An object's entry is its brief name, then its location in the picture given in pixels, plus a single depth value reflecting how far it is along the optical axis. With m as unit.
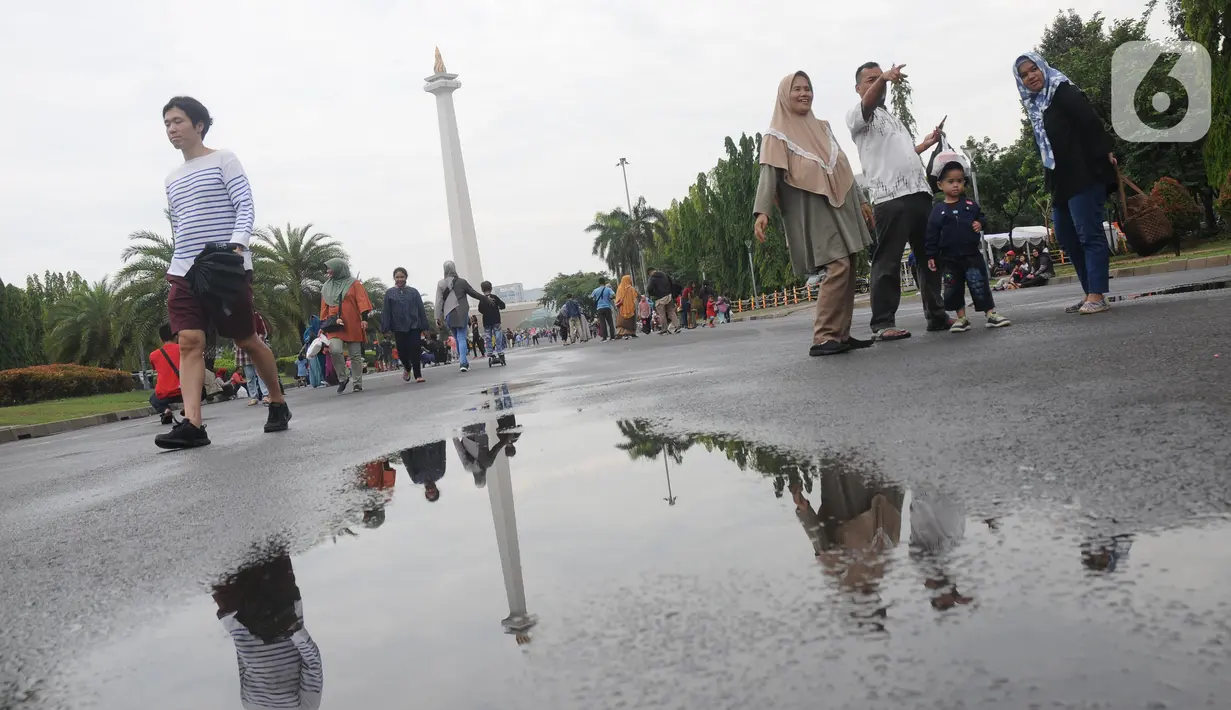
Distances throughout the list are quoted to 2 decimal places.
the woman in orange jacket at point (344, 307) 13.24
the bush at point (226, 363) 39.11
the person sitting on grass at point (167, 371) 12.06
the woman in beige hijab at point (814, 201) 7.26
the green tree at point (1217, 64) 24.52
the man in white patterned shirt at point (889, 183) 7.61
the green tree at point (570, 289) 112.39
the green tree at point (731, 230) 55.94
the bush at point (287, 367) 48.78
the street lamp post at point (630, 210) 87.25
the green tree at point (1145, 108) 34.88
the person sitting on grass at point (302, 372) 30.33
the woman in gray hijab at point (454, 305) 15.62
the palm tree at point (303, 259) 47.56
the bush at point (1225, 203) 24.14
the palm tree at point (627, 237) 87.56
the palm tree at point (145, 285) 37.12
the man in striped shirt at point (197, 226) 6.57
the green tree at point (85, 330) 44.72
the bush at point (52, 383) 26.25
